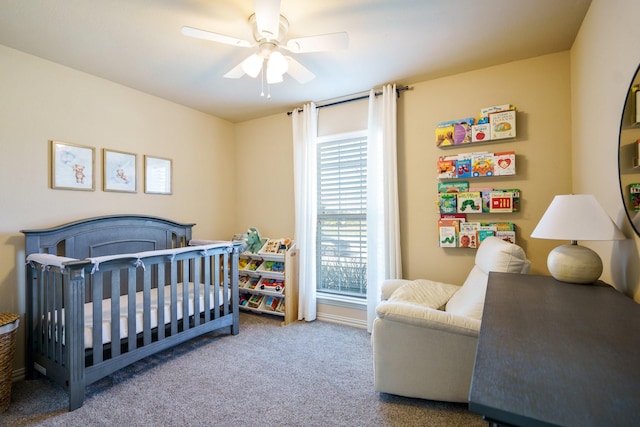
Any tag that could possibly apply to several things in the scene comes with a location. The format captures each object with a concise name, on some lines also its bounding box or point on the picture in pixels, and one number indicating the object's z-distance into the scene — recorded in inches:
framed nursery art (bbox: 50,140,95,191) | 93.5
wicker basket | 70.1
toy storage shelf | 127.3
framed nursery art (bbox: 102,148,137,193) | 106.3
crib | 71.6
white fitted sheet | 76.7
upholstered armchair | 66.2
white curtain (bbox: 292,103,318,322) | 128.7
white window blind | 125.2
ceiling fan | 61.4
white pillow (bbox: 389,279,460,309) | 88.1
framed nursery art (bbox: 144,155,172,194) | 119.3
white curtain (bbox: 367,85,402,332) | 111.6
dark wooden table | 19.1
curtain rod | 114.0
